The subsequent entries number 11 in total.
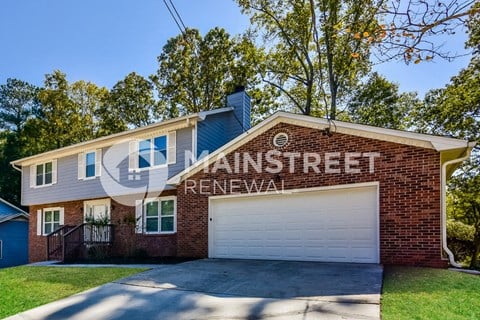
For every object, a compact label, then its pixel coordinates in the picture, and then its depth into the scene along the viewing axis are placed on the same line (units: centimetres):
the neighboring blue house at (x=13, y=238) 2175
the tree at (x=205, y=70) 2386
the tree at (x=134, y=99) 2695
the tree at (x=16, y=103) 3186
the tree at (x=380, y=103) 2173
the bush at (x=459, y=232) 1697
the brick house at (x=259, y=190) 833
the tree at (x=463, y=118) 1528
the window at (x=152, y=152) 1387
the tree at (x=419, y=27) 398
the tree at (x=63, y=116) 2894
